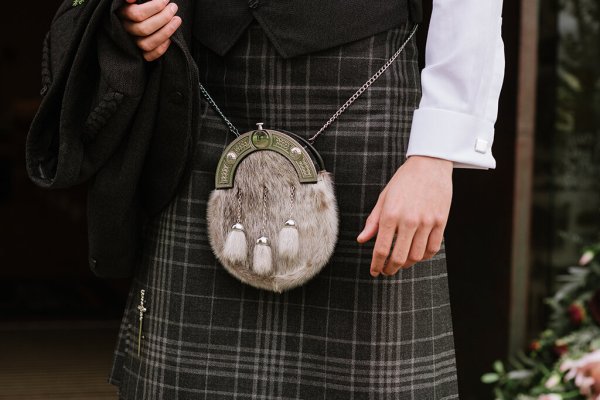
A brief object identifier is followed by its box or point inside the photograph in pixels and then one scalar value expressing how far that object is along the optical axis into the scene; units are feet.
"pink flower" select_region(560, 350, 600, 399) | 6.89
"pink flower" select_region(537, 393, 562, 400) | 9.55
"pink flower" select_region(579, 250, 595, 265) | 11.48
